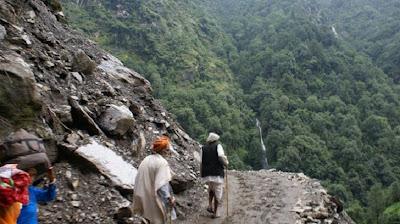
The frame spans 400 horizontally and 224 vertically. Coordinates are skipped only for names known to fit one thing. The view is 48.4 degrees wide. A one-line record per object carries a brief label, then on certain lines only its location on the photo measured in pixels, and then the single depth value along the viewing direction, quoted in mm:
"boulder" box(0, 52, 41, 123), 7695
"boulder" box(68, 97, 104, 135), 10055
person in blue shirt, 4277
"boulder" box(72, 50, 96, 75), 11984
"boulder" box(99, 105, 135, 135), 10820
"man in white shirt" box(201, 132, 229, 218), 9727
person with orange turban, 6664
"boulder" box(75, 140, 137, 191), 9117
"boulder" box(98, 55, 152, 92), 14664
